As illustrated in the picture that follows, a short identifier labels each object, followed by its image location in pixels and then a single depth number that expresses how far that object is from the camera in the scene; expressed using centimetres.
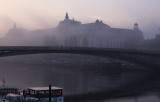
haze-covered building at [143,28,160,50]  13638
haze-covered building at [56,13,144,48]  15626
